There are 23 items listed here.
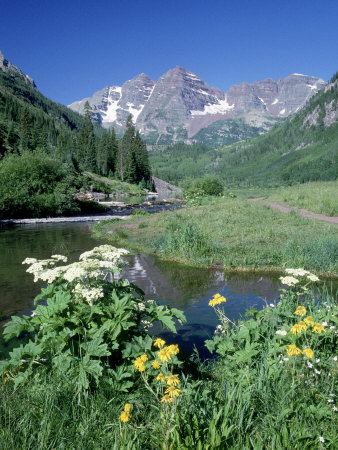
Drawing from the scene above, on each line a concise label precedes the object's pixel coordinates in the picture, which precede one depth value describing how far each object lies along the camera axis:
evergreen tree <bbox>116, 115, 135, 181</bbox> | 101.31
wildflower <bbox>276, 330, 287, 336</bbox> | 3.88
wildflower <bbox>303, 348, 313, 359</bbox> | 2.90
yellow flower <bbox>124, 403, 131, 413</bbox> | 2.48
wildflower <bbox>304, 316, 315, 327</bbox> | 3.53
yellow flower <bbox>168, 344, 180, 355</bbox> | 2.68
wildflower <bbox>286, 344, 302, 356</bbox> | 2.95
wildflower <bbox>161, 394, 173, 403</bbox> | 2.31
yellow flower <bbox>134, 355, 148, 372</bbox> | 2.71
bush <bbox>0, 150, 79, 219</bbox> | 34.47
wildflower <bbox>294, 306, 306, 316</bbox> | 3.75
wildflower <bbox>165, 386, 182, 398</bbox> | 2.18
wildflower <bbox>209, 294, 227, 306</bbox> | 4.43
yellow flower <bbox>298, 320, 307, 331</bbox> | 3.24
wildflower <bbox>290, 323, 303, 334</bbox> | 3.25
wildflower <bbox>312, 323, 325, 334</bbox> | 3.39
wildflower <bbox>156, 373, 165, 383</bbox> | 2.53
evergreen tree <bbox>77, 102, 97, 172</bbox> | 97.50
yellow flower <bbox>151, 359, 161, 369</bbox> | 3.06
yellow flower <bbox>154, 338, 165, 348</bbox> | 3.14
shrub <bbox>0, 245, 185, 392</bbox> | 3.44
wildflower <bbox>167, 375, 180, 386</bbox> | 2.24
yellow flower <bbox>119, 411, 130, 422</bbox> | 2.25
